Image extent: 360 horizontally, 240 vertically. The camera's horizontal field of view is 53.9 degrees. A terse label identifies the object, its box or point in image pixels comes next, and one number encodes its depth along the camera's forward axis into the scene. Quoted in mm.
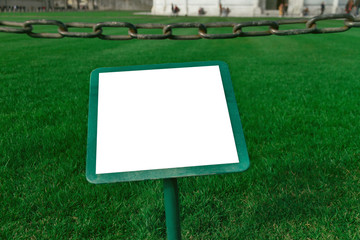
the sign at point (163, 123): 1254
